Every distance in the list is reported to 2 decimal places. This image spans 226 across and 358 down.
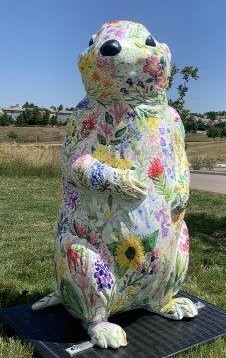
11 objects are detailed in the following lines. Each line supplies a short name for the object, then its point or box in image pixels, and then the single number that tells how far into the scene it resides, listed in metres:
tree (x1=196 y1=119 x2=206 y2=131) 87.59
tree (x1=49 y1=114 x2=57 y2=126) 93.84
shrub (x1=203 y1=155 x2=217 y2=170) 22.27
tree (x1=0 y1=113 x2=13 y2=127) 95.62
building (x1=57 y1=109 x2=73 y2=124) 127.44
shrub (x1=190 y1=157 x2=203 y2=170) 21.97
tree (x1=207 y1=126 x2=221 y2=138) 68.82
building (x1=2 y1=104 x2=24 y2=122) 170.19
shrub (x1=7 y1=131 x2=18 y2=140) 62.10
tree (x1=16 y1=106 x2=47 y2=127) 94.94
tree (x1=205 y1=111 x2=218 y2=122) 105.44
